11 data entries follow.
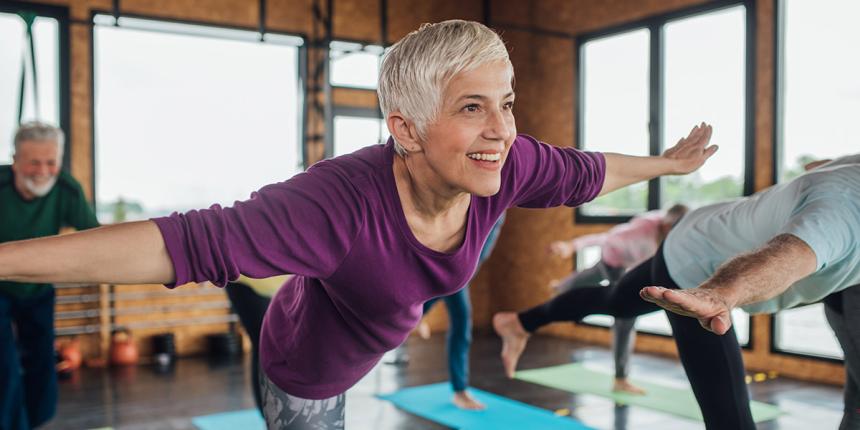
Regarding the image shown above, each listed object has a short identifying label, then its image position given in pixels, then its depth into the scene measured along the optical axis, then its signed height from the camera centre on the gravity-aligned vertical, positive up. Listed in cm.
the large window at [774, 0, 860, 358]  477 +67
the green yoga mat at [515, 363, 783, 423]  396 -115
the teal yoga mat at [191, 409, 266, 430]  369 -115
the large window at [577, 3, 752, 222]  537 +80
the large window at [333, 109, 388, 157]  656 +60
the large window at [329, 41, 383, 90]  654 +118
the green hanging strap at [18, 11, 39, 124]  487 +97
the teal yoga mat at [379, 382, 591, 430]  370 -114
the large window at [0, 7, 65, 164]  529 +90
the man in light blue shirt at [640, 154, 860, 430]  123 -12
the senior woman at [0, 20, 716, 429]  114 -6
